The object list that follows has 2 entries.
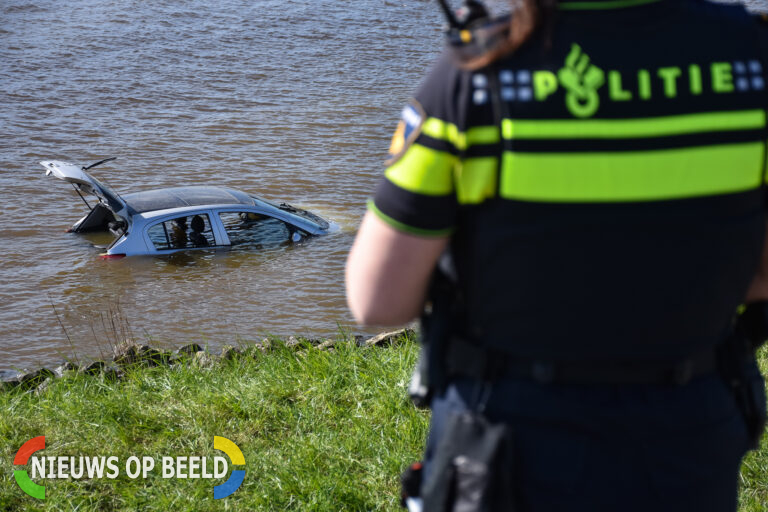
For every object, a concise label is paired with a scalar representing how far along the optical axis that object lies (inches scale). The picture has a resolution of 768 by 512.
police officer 126.3
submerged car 669.2
